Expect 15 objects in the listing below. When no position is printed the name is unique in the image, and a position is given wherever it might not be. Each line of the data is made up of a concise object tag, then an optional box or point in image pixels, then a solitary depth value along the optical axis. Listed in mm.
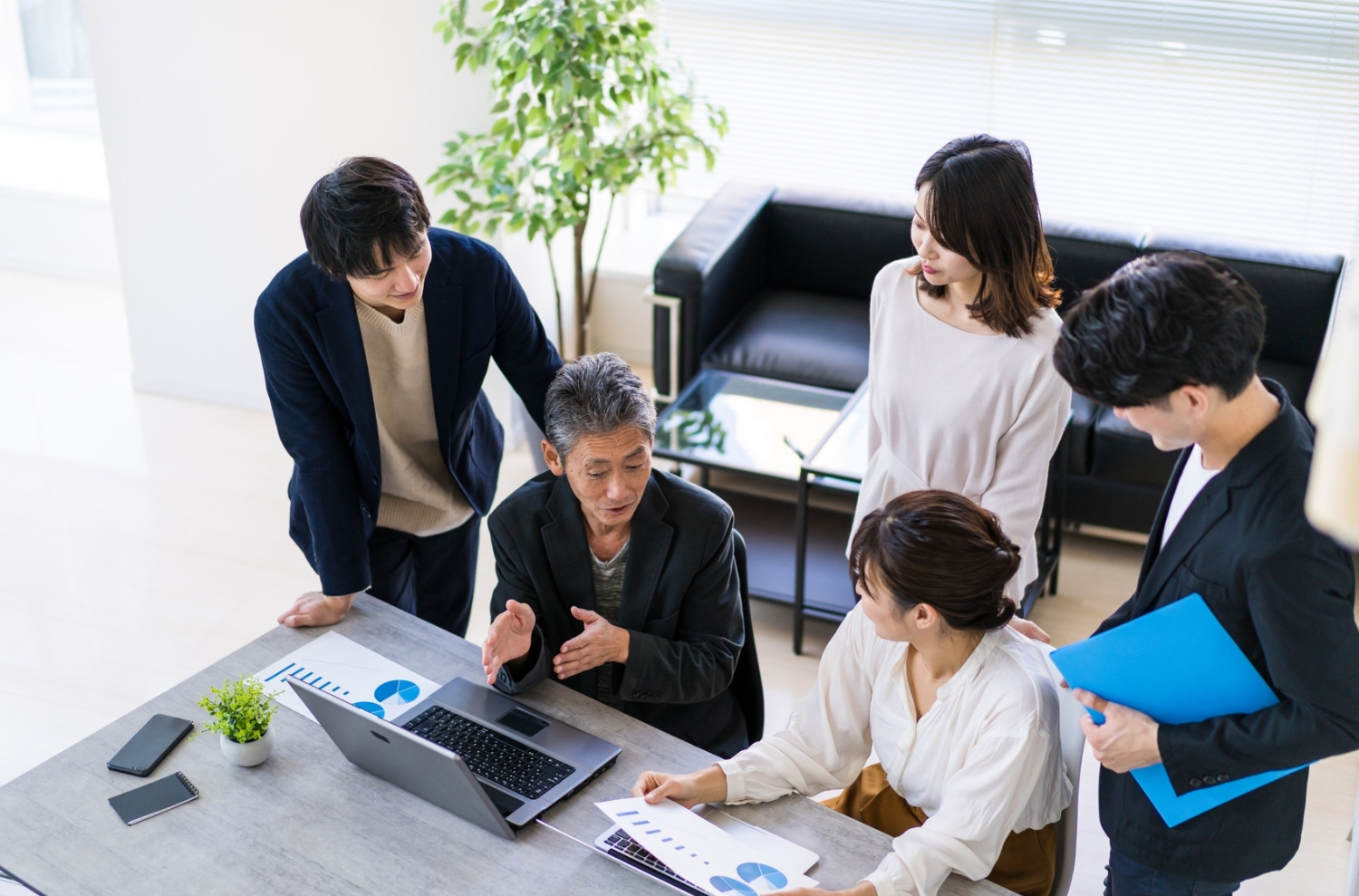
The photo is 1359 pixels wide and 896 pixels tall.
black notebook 1888
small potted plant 1963
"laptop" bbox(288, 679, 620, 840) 1803
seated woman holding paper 1801
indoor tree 3887
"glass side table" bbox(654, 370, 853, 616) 3721
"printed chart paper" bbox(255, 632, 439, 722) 2143
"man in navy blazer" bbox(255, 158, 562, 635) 2113
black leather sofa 3941
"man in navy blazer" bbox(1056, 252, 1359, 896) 1522
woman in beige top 2190
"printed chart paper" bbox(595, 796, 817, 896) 1744
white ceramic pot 1971
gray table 1775
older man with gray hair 2148
